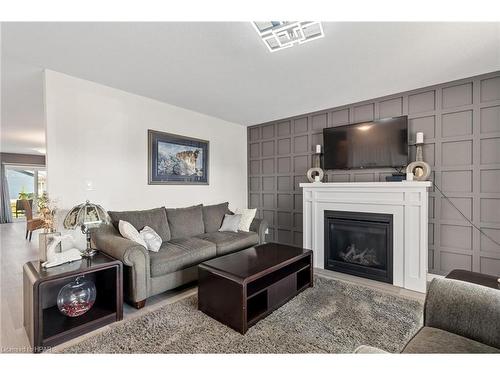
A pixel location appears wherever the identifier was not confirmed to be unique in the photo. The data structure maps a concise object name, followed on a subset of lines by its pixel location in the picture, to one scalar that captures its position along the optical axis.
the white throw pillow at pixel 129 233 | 2.42
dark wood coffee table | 1.89
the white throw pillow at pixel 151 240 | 2.54
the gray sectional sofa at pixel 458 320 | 1.10
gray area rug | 1.68
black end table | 1.65
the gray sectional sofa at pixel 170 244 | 2.22
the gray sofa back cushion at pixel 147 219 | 2.75
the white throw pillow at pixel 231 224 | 3.60
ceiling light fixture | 1.68
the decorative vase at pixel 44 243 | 1.99
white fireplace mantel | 2.67
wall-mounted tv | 3.01
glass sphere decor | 1.89
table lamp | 2.14
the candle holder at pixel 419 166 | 2.77
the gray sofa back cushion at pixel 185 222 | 3.18
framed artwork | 3.35
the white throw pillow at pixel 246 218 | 3.65
